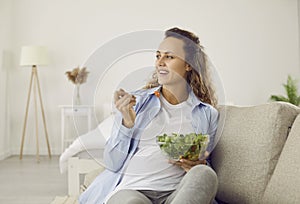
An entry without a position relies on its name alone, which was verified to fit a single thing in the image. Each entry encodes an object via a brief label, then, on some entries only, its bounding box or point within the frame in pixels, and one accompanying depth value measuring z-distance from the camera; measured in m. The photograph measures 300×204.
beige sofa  1.69
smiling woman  1.70
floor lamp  5.81
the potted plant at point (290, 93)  6.01
